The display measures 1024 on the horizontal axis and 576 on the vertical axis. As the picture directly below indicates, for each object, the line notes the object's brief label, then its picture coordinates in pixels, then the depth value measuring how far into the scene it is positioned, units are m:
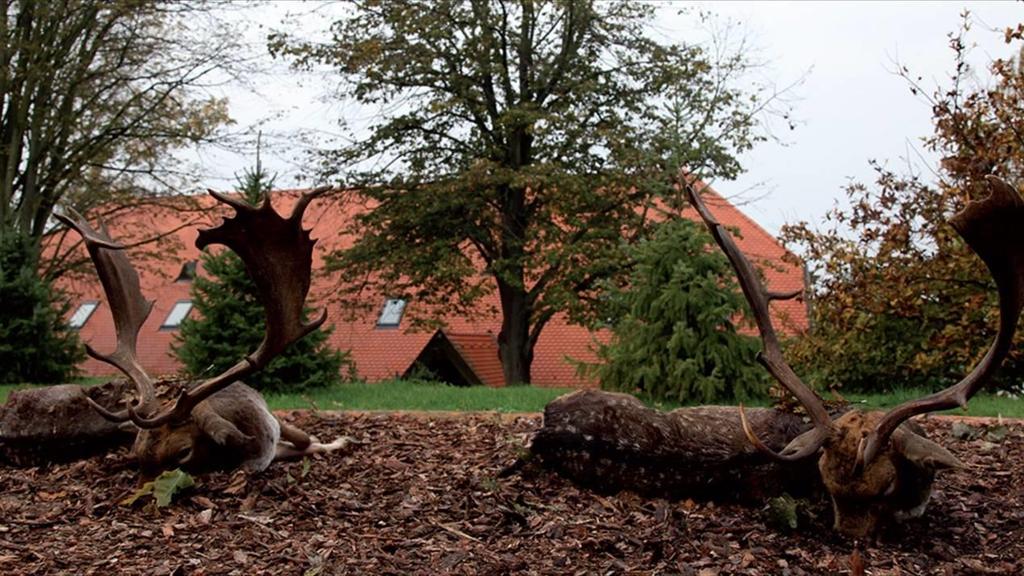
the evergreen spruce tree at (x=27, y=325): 14.82
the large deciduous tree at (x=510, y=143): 19.78
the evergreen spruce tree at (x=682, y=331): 9.38
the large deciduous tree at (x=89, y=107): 19.05
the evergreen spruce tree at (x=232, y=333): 11.40
